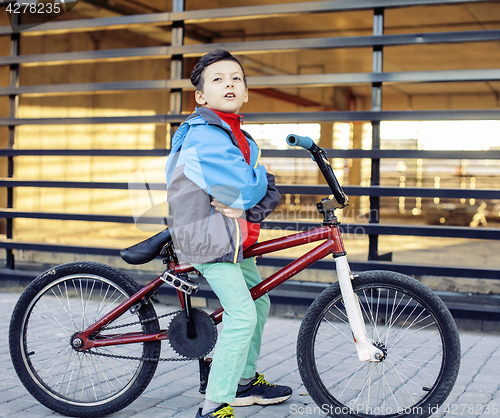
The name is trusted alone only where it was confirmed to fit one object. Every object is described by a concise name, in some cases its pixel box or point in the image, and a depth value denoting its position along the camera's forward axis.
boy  2.44
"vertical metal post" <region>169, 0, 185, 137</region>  5.37
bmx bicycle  2.56
